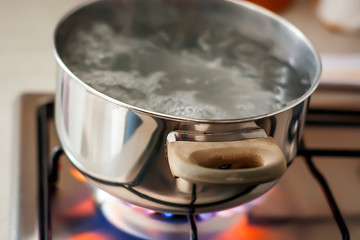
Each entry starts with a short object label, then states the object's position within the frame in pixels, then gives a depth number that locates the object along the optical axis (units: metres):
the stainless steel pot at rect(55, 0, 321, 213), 0.62
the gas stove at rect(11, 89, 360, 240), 0.73
